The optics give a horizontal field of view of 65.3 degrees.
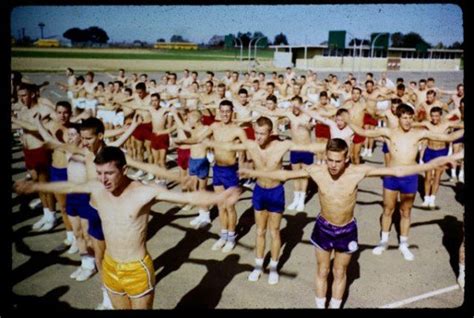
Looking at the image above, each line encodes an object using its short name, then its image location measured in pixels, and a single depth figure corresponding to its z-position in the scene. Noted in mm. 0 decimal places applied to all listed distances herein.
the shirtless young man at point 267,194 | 5605
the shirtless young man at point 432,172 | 8648
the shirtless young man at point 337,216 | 4707
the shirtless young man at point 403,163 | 6379
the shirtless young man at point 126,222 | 3896
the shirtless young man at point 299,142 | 8750
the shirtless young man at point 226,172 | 6754
